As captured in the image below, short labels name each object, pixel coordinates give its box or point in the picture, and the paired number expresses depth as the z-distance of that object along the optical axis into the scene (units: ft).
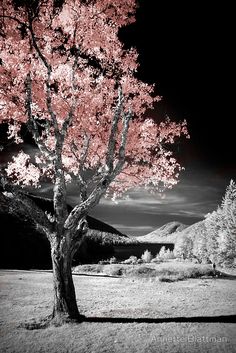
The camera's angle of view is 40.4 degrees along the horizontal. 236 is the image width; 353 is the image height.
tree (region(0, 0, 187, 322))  35.60
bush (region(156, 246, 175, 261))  336.84
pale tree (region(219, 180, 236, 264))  185.37
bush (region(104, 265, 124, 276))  113.09
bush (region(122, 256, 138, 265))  183.13
